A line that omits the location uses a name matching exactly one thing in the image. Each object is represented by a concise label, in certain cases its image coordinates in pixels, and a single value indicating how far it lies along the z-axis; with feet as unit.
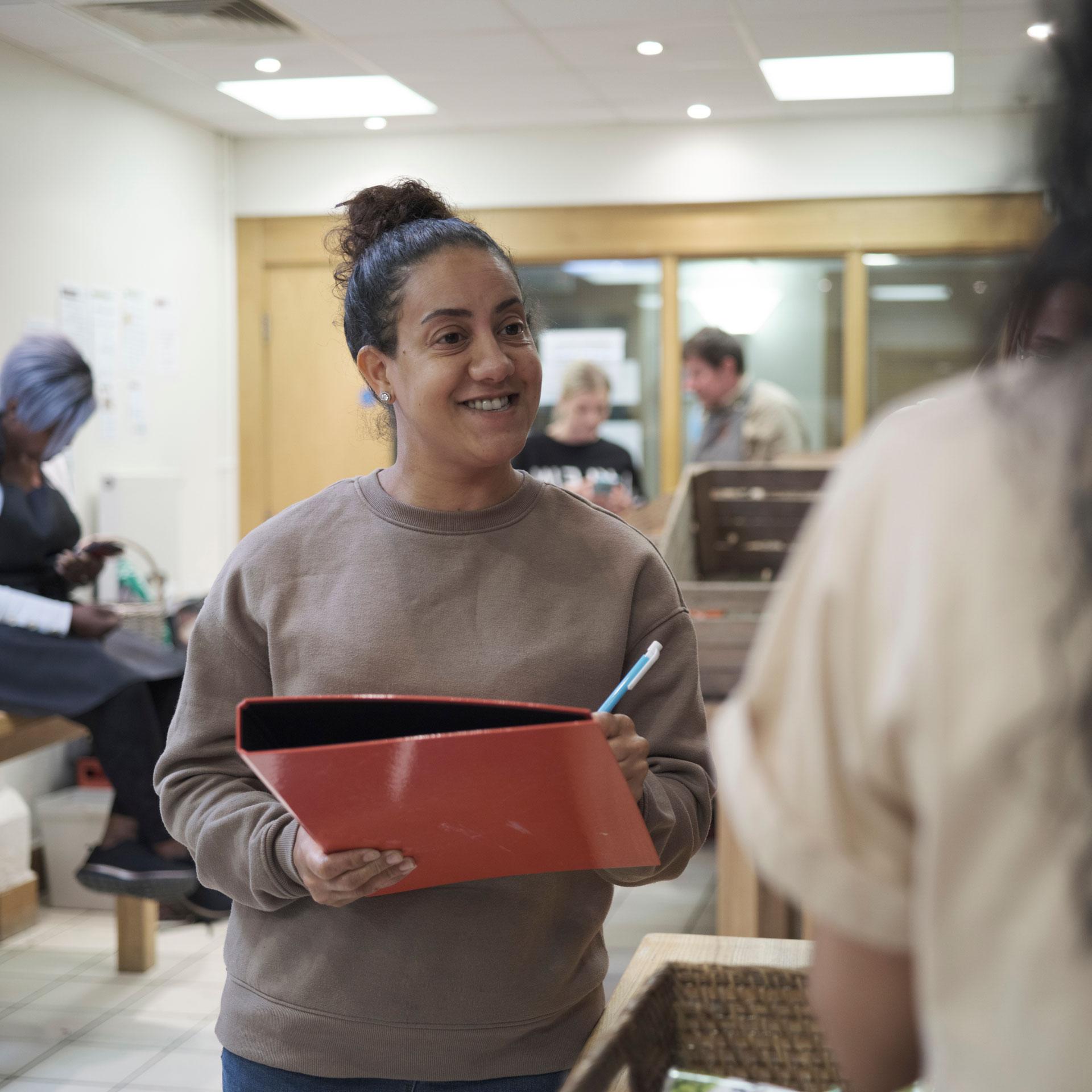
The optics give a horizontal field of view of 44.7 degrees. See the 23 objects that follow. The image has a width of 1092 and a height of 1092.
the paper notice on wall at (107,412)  17.80
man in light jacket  16.80
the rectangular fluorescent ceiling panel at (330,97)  18.22
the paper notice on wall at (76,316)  17.02
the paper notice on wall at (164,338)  19.42
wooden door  21.94
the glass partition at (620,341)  21.30
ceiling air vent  14.67
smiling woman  4.19
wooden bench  11.34
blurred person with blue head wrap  11.63
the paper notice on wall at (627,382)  21.36
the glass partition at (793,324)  20.74
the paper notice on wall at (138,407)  18.65
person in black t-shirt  17.01
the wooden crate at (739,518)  11.09
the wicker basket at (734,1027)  3.34
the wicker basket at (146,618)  14.01
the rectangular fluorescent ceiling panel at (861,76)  17.01
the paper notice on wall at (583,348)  21.38
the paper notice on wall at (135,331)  18.54
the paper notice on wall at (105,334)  17.74
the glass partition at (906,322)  20.35
